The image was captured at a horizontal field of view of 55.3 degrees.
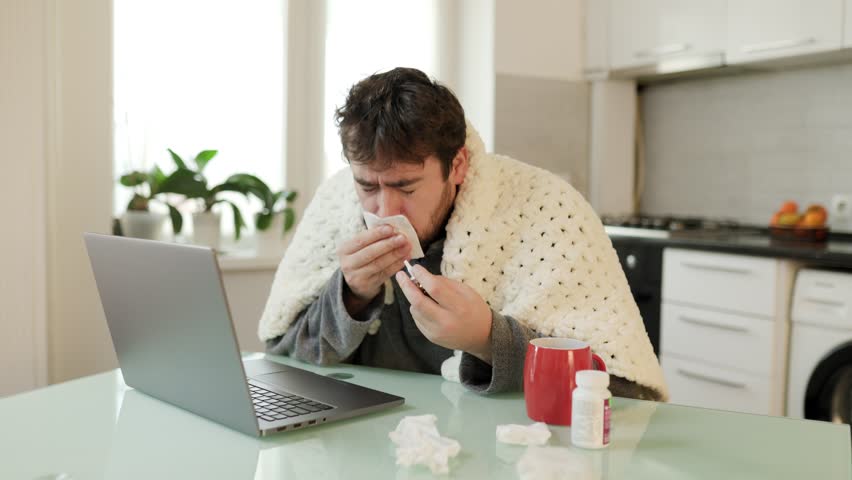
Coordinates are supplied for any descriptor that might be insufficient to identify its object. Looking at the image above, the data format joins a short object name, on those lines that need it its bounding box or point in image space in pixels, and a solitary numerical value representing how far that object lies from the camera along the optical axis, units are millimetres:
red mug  1102
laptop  997
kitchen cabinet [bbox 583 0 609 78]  3779
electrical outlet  3088
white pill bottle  997
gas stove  3230
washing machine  2484
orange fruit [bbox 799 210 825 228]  2990
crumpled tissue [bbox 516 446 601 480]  918
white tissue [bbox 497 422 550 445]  1026
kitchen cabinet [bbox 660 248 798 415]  2691
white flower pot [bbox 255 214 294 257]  3242
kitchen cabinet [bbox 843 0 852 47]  2789
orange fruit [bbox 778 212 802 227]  3070
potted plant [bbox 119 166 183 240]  2795
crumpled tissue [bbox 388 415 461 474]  933
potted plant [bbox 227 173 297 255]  3115
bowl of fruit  2979
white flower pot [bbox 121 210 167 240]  2793
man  1312
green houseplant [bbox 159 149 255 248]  2852
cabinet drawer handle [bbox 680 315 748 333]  2801
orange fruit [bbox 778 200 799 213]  3146
